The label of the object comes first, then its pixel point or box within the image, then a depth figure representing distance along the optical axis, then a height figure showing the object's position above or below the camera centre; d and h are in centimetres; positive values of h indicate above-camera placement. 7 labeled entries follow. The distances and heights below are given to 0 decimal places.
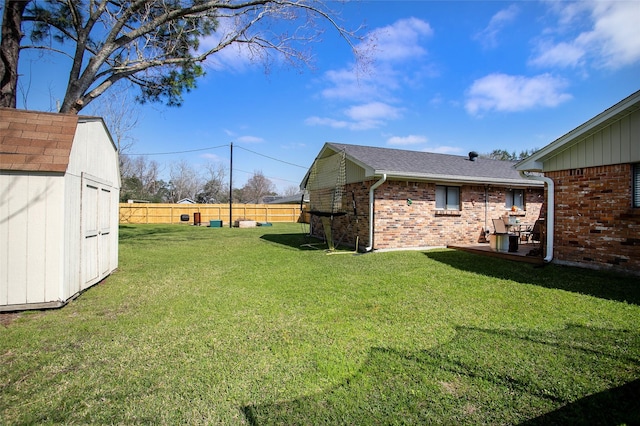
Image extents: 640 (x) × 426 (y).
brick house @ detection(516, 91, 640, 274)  597 +54
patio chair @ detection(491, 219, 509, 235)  1098 -44
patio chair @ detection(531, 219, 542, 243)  1032 -64
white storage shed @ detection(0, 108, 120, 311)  420 -3
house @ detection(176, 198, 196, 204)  4842 +140
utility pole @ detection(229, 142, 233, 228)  2408 +341
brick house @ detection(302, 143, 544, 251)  1018 +56
